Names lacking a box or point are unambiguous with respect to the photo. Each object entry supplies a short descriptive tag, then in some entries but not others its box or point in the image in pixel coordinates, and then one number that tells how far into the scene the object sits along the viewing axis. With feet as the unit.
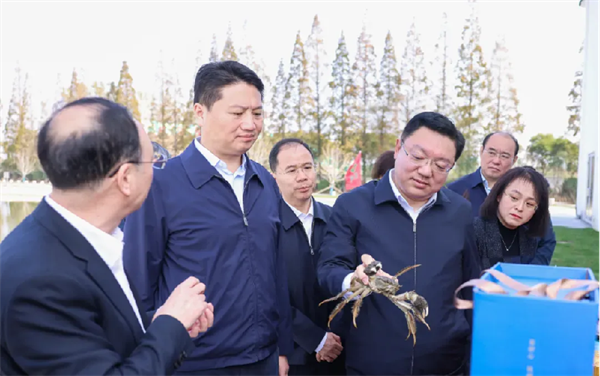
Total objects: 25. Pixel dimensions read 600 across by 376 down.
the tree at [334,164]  105.60
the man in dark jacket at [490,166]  13.61
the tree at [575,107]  82.54
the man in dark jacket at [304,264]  9.46
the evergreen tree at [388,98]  106.01
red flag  85.94
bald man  3.67
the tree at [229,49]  113.91
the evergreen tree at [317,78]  110.63
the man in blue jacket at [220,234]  6.73
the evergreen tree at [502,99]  90.17
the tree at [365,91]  108.68
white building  47.85
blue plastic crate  3.67
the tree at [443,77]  94.89
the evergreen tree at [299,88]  110.83
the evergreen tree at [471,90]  90.89
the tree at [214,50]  117.29
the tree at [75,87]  127.20
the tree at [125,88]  117.29
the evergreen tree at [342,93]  109.60
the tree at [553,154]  91.91
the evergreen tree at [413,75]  102.83
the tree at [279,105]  113.09
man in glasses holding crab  6.91
